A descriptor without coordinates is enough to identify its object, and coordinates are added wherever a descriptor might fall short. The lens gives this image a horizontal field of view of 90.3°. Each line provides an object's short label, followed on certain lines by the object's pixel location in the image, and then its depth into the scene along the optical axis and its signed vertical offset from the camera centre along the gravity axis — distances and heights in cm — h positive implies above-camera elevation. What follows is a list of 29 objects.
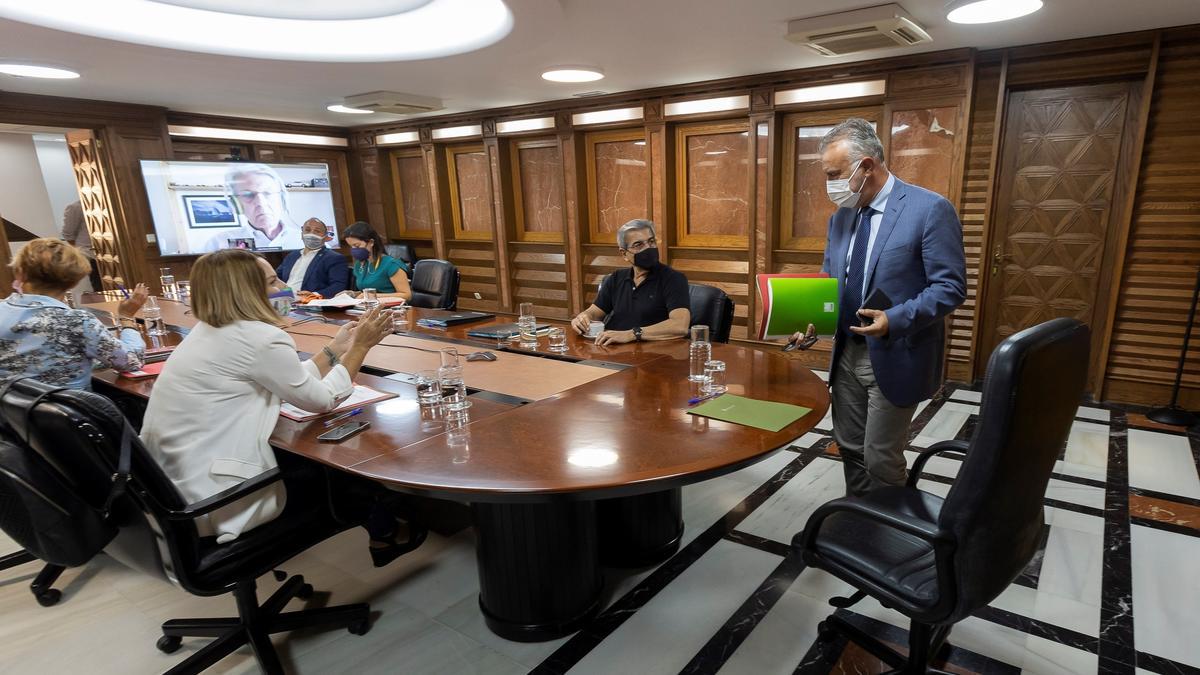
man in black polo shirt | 273 -50
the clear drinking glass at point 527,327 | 274 -57
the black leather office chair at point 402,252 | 699 -52
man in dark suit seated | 425 -41
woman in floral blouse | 210 -37
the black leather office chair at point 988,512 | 112 -68
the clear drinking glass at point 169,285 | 429 -48
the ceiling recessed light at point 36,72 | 358 +92
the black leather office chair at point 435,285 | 409 -54
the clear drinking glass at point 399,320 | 318 -61
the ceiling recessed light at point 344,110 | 528 +89
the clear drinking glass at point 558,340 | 263 -61
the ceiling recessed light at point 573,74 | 417 +87
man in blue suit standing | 184 -32
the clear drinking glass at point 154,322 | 292 -50
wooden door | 373 -17
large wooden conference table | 141 -64
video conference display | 557 +10
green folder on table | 166 -63
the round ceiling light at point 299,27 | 307 +103
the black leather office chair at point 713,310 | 291 -56
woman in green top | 410 -40
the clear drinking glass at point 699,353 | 206 -54
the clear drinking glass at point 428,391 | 192 -58
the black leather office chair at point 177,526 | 143 -83
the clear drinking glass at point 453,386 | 184 -55
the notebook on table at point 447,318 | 322 -62
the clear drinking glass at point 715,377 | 196 -62
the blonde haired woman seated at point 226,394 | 160 -48
